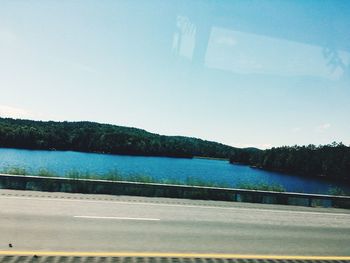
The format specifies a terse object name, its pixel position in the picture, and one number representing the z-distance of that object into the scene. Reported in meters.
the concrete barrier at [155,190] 16.14
